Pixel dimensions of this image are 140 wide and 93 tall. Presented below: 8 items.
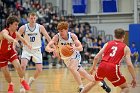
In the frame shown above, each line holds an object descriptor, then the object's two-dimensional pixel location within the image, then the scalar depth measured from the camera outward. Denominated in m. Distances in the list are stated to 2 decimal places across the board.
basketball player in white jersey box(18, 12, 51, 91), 10.82
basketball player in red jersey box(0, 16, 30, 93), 9.32
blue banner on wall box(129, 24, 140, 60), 30.02
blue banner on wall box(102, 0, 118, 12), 32.75
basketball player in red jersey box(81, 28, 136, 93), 7.22
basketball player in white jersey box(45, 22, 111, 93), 9.37
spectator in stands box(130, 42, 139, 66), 27.73
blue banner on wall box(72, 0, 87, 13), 33.56
